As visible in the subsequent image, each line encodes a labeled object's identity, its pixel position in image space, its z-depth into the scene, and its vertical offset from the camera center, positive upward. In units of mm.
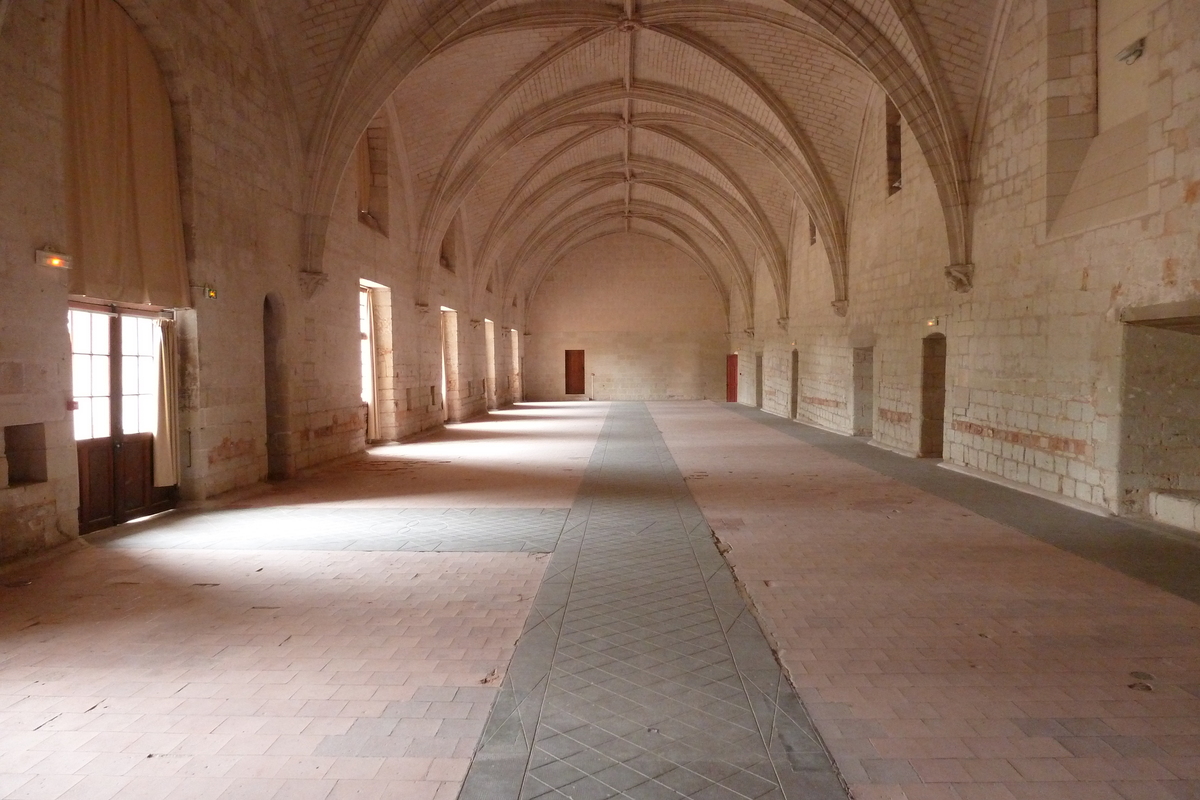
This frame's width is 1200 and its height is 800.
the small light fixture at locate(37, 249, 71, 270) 5273 +823
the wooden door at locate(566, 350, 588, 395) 29766 -259
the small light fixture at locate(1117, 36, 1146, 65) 6371 +2770
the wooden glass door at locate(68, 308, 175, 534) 6156 -379
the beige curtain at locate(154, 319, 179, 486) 6934 -418
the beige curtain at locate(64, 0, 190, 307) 5836 +1774
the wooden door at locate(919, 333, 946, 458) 10688 -456
